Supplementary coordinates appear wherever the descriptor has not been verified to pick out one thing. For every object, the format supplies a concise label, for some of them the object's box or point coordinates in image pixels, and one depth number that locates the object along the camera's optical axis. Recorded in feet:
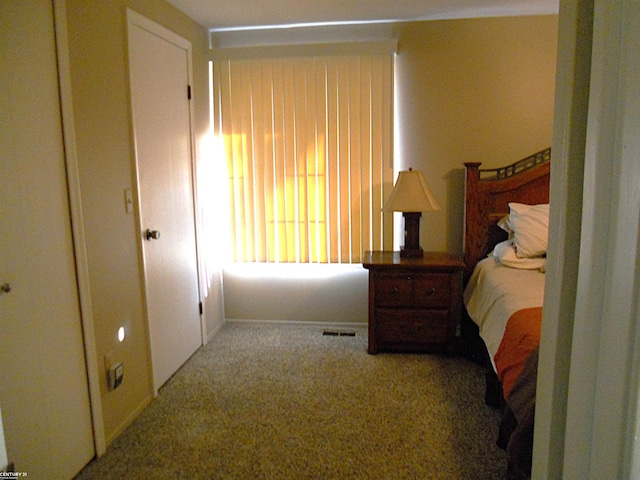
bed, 5.53
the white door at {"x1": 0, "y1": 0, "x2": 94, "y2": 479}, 5.16
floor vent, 11.44
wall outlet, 7.05
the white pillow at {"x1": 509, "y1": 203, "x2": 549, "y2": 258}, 9.01
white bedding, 7.27
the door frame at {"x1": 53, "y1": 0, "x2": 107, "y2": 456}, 6.02
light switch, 7.55
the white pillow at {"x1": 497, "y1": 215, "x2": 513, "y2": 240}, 10.08
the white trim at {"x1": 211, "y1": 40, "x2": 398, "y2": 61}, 10.73
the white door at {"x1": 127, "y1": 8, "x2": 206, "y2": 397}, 7.80
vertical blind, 11.03
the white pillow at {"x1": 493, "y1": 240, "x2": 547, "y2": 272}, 8.96
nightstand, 9.89
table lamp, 9.87
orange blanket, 5.88
